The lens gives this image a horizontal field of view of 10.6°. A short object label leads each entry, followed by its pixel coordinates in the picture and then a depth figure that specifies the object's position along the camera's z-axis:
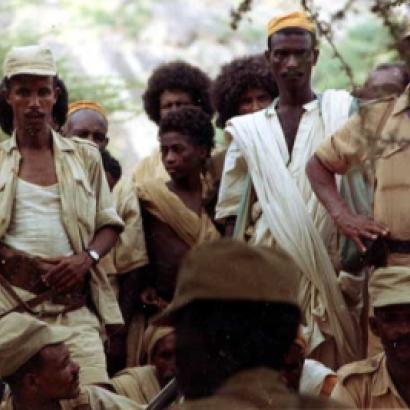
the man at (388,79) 11.18
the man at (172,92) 13.45
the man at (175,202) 12.04
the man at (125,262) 12.03
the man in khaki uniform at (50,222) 10.67
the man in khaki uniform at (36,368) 9.04
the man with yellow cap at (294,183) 11.01
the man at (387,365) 8.91
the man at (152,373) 10.74
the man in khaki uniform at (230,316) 5.45
